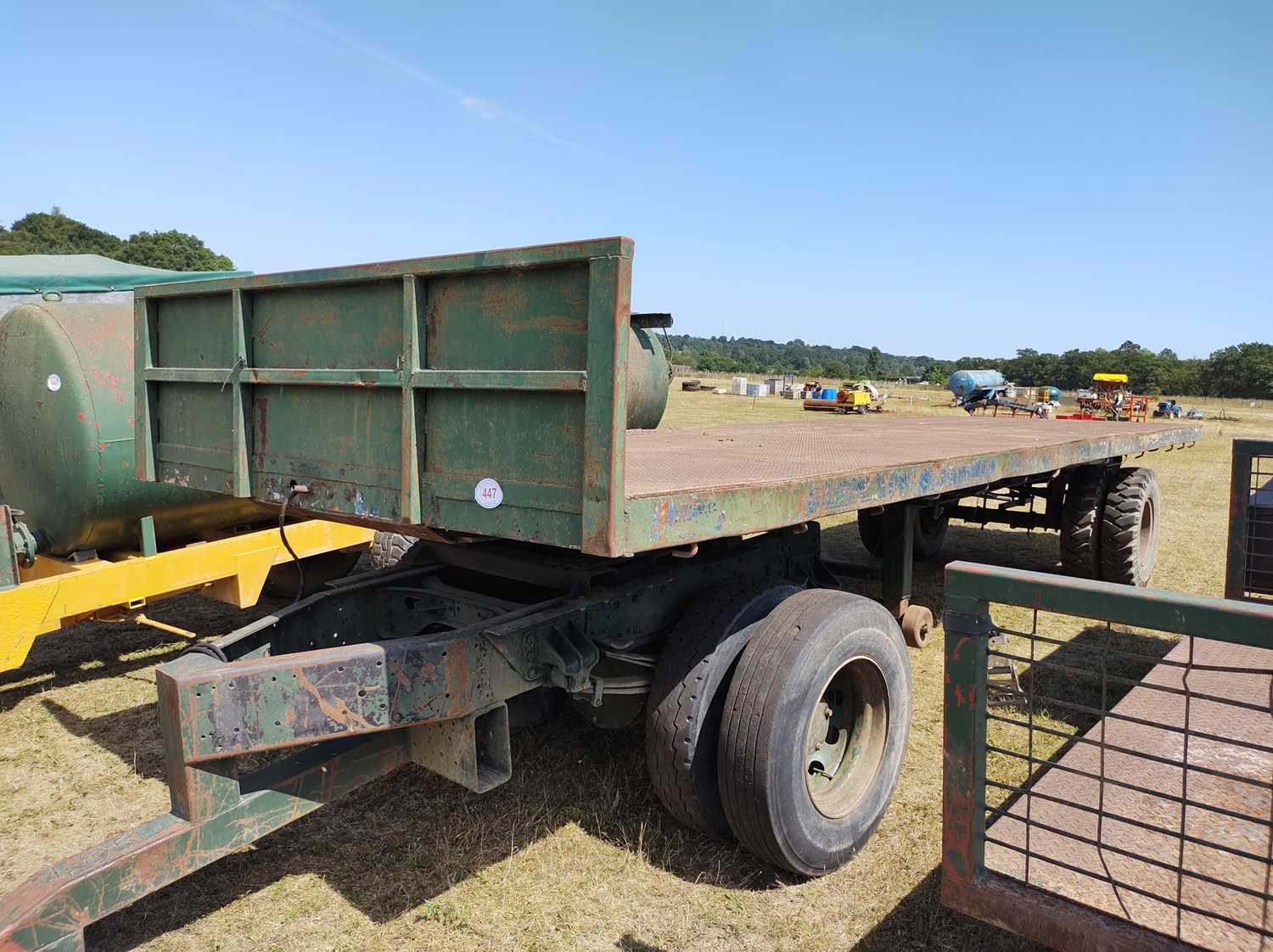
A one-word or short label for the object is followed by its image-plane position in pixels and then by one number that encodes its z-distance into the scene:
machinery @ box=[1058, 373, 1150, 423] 31.57
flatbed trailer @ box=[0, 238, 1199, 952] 2.26
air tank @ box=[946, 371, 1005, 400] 42.25
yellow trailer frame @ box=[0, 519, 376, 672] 4.10
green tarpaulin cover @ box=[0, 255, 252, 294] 6.92
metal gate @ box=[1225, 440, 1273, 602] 4.88
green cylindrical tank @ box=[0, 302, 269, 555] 4.51
